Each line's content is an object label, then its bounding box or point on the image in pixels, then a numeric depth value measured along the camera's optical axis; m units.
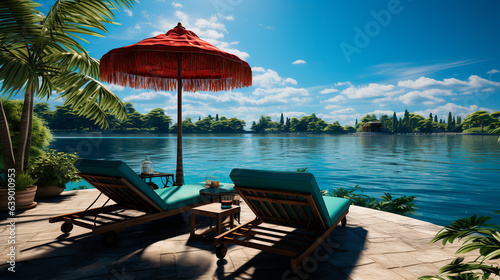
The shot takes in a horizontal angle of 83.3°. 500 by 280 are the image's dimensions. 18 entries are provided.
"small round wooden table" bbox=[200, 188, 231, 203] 4.34
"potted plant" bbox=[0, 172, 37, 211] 4.98
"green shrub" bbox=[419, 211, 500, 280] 1.67
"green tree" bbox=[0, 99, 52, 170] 7.40
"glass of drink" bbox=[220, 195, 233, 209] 3.68
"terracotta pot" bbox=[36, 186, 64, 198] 6.25
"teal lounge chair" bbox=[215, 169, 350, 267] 2.70
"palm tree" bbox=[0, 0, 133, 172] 4.99
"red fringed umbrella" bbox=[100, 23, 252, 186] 4.29
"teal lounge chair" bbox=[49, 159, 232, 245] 3.32
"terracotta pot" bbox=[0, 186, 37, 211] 4.99
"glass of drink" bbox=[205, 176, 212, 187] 4.79
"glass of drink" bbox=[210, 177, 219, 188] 4.72
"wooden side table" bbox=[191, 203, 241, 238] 3.43
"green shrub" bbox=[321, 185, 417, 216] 6.23
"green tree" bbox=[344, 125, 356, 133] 146.88
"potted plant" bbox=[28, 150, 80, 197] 6.22
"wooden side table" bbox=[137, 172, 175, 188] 5.75
